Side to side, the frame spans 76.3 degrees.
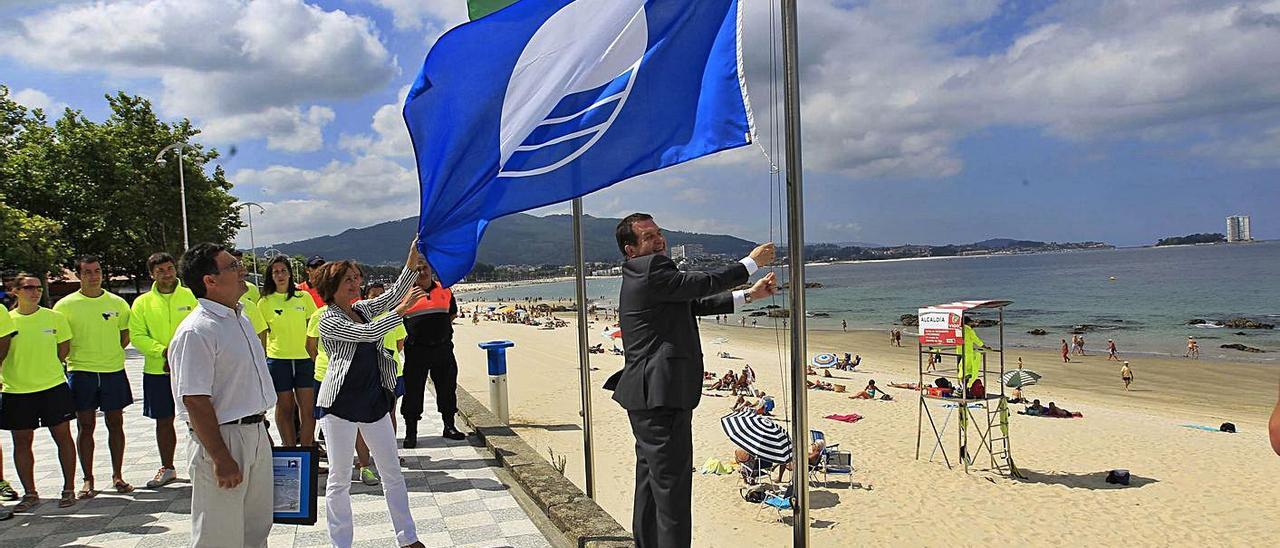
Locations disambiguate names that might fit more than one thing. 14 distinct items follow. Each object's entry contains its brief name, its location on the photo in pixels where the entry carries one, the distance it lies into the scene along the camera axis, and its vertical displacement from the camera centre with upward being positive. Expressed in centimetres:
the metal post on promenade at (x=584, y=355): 543 -61
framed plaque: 376 -97
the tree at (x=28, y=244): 2309 +117
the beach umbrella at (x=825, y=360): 2331 -296
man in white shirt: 333 -54
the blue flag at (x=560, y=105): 376 +77
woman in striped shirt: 454 -68
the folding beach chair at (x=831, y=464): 1014 -268
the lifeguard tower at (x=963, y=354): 1033 -133
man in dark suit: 372 -48
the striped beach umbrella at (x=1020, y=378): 1202 -191
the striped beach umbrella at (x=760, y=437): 856 -189
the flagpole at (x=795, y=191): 345 +28
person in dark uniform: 852 -88
